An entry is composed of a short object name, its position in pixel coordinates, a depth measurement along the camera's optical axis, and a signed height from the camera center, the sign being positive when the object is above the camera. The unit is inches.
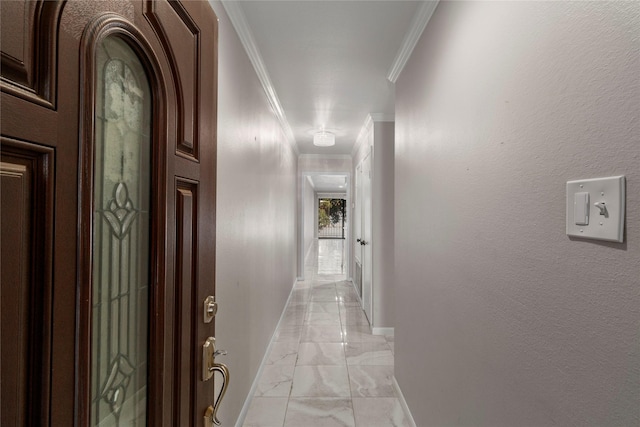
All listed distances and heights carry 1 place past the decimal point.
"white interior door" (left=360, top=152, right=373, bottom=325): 146.1 -14.5
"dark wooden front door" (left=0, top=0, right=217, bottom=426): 16.3 +0.3
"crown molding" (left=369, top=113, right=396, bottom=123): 136.7 +44.1
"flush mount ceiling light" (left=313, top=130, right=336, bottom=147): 155.3 +39.5
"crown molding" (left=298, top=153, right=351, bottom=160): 231.3 +45.1
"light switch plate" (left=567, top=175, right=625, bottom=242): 24.7 +0.7
